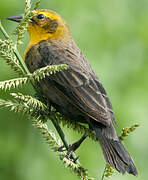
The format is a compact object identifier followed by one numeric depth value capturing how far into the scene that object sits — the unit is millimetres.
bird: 6098
